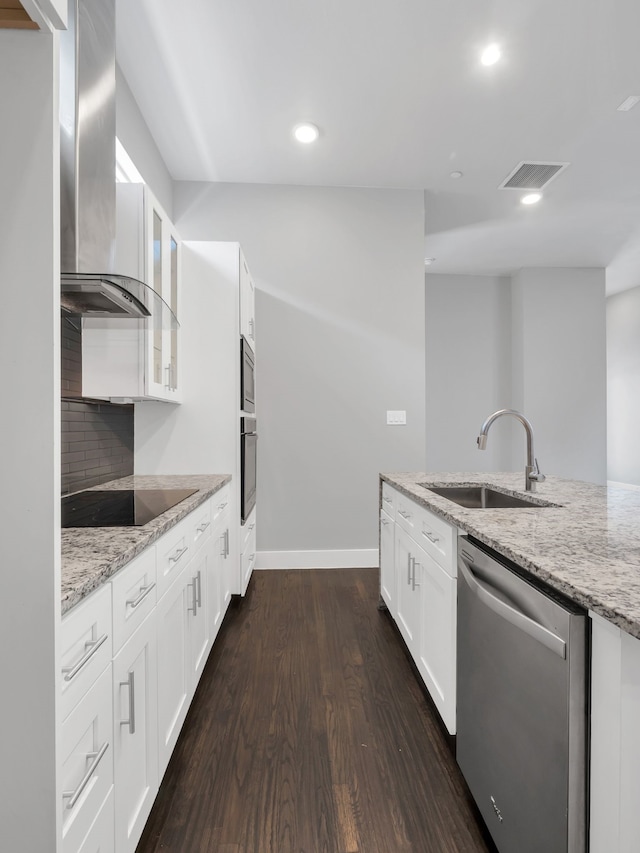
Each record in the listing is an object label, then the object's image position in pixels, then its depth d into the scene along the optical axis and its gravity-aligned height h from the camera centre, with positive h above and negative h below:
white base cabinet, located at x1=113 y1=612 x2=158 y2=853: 1.05 -0.73
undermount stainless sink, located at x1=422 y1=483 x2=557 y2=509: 2.29 -0.33
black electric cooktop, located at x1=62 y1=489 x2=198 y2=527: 1.47 -0.28
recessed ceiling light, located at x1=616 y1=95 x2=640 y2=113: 2.71 +1.86
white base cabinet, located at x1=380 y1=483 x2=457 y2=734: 1.55 -0.64
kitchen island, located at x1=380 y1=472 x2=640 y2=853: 0.74 -0.32
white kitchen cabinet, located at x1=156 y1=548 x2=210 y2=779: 1.40 -0.73
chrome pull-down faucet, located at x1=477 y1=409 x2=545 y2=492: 1.99 -0.13
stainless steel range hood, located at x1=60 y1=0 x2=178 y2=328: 1.36 +0.77
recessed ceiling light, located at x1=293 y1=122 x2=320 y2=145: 2.97 +1.85
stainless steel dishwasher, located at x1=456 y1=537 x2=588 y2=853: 0.85 -0.58
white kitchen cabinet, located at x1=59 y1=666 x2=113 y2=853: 0.80 -0.61
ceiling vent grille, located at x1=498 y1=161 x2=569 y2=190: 3.43 +1.88
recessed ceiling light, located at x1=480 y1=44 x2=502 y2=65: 2.32 +1.83
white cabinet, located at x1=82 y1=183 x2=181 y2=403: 2.15 +0.39
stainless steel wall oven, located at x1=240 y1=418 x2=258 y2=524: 2.92 -0.24
